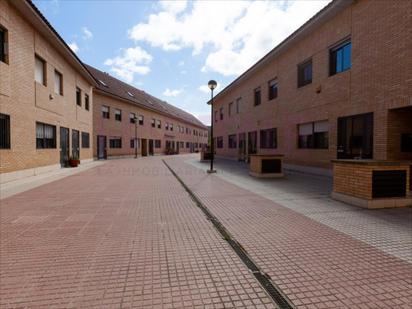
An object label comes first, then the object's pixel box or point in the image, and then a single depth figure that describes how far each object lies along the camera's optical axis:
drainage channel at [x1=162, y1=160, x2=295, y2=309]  2.58
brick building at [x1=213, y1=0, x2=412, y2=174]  8.92
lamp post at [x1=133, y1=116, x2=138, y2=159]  33.41
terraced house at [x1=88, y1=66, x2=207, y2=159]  27.11
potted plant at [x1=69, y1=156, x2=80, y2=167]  17.17
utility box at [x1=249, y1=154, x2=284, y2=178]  12.04
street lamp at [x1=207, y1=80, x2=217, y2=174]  15.20
